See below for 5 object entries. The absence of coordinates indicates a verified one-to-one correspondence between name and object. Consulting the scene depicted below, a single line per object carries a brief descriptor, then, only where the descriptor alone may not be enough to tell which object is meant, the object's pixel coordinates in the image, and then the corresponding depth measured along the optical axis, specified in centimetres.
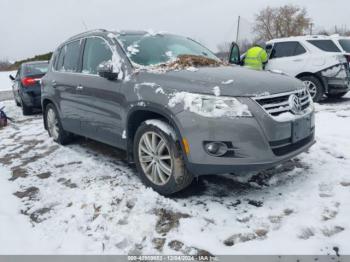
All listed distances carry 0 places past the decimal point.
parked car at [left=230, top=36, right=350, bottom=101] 775
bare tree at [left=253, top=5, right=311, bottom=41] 4112
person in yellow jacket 792
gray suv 300
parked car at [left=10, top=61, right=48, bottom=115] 930
